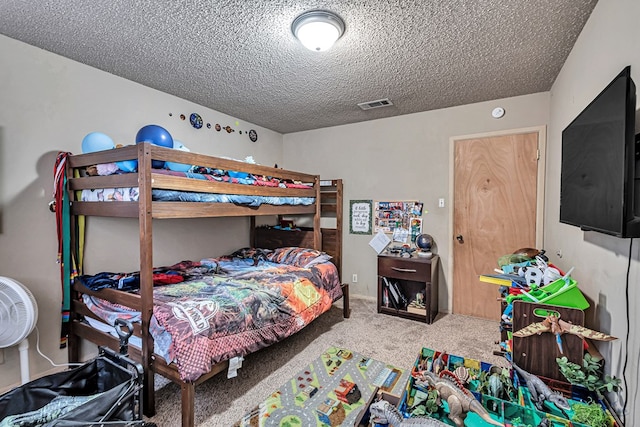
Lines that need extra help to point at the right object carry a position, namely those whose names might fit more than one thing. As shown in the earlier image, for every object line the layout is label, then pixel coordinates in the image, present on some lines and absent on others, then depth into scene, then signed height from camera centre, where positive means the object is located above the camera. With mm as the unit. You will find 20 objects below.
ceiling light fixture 1759 +1129
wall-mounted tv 1032 +190
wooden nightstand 3170 -942
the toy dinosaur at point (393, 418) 947 -749
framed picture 3957 -138
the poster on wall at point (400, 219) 3631 -154
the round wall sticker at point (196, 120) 3232 +962
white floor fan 1704 -664
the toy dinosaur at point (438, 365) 1417 -800
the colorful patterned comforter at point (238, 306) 1657 -726
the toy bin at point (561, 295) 1475 -462
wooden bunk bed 1732 -38
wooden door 3051 -7
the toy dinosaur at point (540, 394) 1163 -788
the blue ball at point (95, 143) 2125 +452
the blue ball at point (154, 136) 2000 +482
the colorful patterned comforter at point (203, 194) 1874 +78
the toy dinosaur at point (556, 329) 1271 -554
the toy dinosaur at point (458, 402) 1049 -742
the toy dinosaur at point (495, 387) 1272 -802
